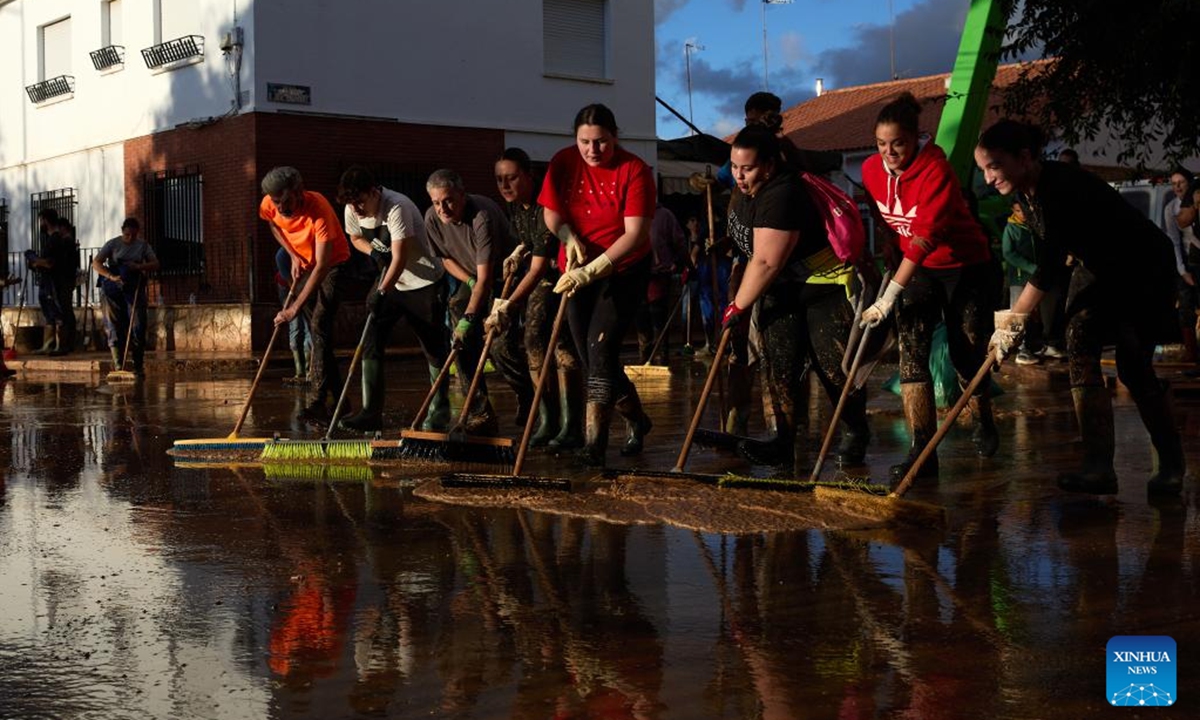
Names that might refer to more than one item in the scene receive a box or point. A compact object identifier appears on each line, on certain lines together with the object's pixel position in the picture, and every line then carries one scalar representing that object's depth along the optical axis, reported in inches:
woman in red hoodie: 275.4
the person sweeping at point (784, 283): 287.1
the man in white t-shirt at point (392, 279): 369.1
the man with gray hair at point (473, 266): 357.4
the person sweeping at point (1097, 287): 256.2
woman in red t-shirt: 304.5
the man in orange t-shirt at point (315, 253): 383.2
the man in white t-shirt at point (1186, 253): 547.8
